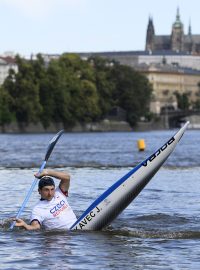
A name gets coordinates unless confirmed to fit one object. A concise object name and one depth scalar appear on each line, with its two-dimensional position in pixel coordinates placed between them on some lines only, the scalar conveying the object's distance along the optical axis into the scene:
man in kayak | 21.92
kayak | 23.58
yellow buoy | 79.93
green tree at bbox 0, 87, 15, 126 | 155.62
